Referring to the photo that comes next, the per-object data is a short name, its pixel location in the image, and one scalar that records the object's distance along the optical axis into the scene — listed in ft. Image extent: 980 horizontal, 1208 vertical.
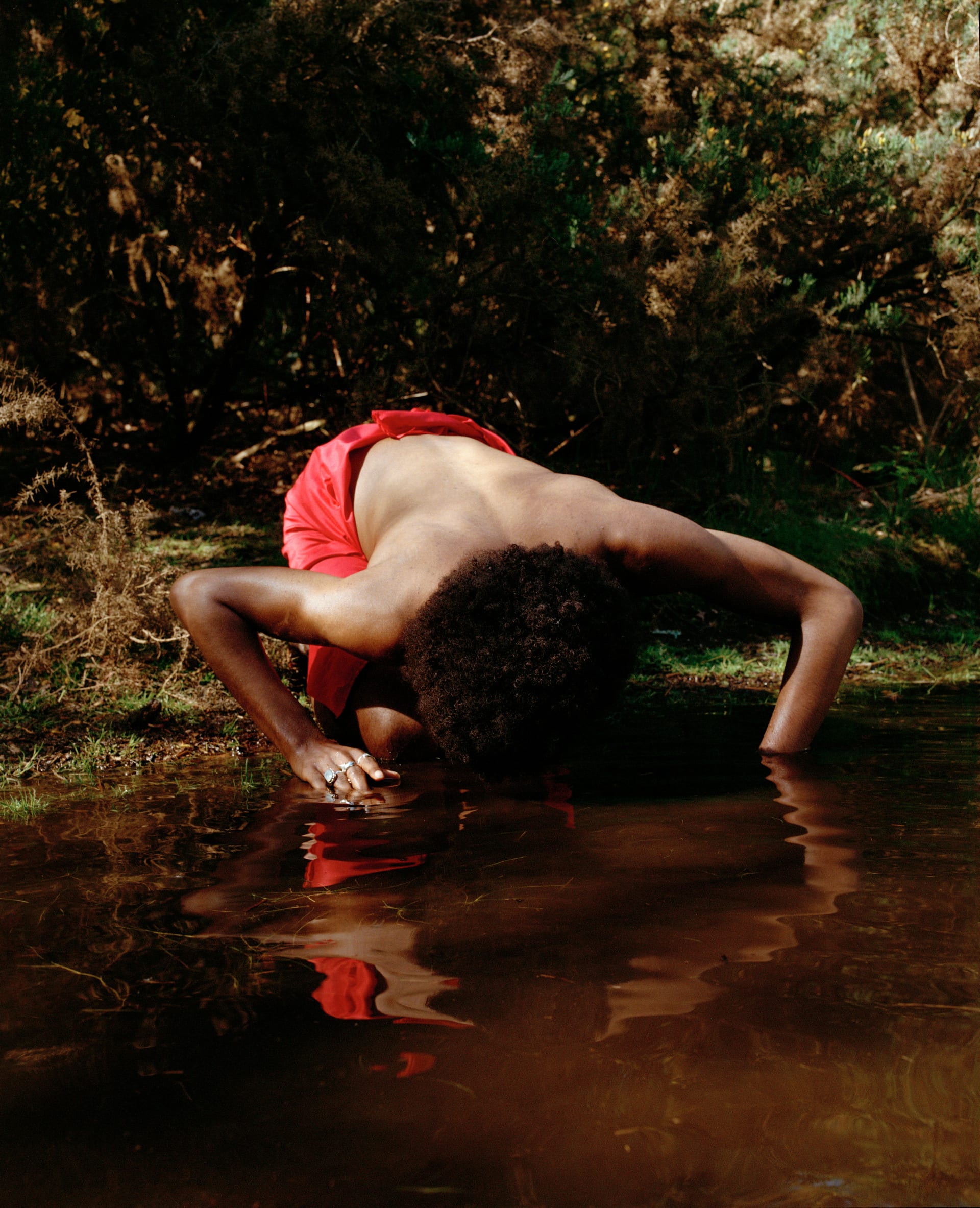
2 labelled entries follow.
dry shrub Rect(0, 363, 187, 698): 13.14
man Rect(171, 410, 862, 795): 8.23
